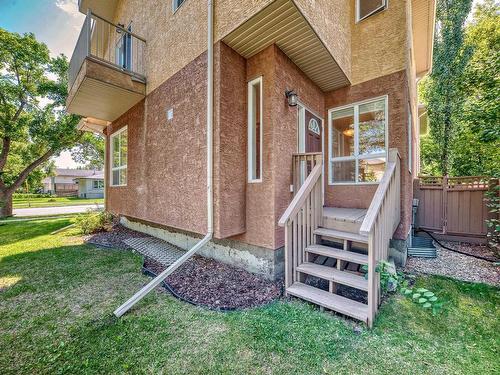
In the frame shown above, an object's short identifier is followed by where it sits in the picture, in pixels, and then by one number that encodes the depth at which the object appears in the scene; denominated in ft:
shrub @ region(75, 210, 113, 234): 25.13
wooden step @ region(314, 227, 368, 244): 11.45
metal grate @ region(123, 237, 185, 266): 16.58
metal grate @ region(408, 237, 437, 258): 17.61
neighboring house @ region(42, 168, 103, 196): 134.51
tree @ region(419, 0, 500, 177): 17.39
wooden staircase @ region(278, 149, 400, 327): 9.30
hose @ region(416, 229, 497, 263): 16.64
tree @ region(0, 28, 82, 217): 39.55
